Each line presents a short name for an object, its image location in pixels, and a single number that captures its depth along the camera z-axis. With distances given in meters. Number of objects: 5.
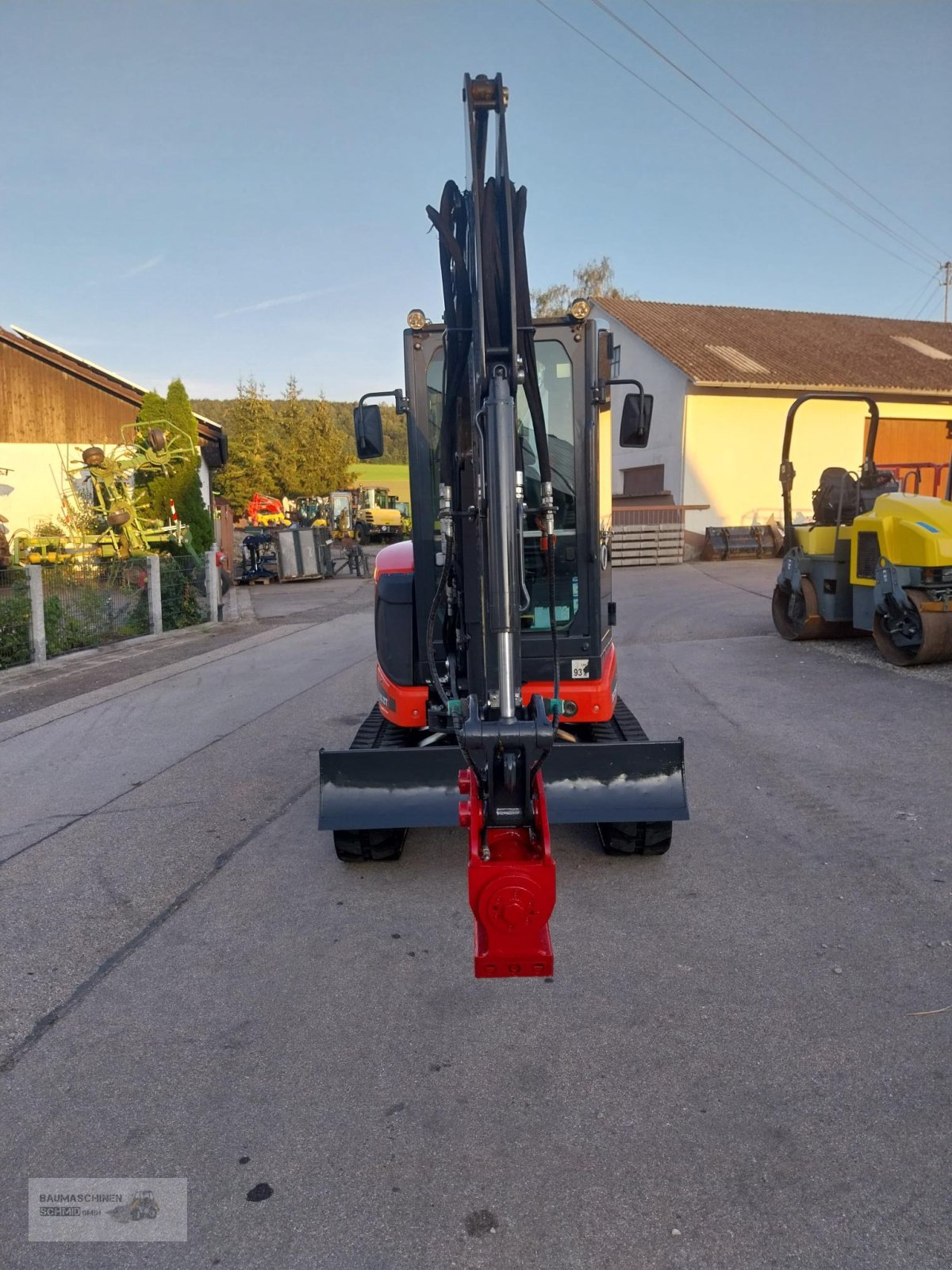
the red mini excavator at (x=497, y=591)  3.23
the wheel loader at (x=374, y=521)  38.91
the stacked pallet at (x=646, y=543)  24.45
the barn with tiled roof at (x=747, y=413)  25.77
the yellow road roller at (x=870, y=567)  9.34
